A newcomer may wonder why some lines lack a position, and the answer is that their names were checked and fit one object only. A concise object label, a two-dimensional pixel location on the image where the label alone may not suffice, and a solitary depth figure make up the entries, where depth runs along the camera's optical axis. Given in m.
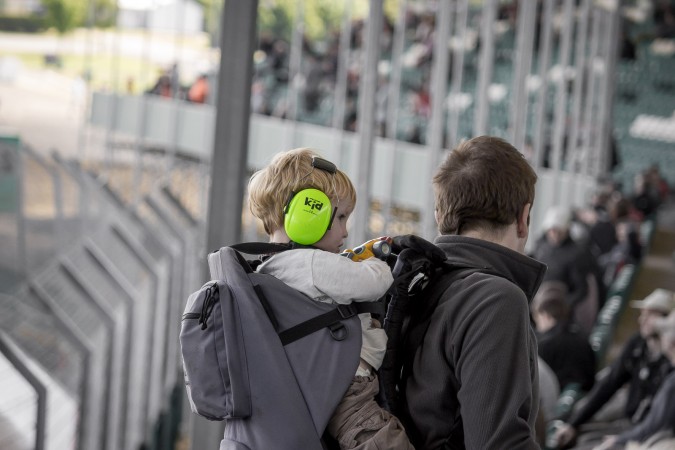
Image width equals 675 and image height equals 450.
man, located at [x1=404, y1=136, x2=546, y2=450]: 3.55
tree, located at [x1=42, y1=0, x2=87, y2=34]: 30.84
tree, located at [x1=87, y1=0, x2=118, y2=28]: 31.81
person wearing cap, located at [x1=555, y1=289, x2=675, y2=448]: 10.19
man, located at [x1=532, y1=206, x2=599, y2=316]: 14.17
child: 3.70
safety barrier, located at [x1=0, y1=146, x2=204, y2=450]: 8.87
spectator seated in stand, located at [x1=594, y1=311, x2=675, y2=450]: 8.53
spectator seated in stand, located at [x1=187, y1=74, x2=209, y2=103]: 30.19
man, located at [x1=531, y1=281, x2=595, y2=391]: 11.41
